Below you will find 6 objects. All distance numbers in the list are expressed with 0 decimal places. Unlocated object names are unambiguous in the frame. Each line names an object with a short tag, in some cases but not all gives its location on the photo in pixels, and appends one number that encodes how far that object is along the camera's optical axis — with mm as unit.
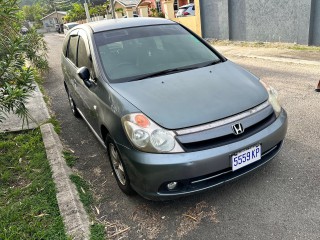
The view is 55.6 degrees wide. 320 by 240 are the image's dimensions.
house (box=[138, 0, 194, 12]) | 31234
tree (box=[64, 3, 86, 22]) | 48781
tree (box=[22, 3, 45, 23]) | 80181
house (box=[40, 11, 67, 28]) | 74544
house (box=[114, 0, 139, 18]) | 36594
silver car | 2471
